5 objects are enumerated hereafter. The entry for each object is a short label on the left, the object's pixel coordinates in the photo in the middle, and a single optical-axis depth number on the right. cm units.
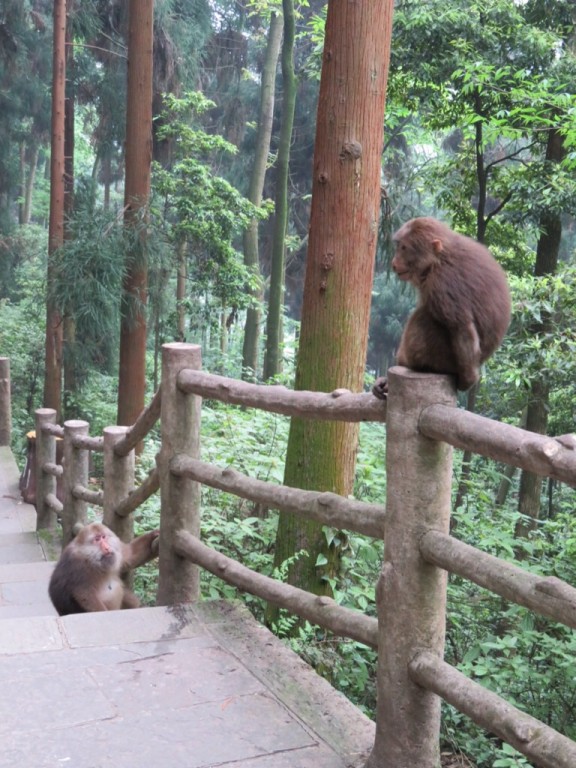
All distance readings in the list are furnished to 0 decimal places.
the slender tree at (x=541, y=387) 934
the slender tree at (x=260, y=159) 1903
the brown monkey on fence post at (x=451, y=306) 261
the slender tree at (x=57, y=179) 1148
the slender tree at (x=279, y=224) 1652
